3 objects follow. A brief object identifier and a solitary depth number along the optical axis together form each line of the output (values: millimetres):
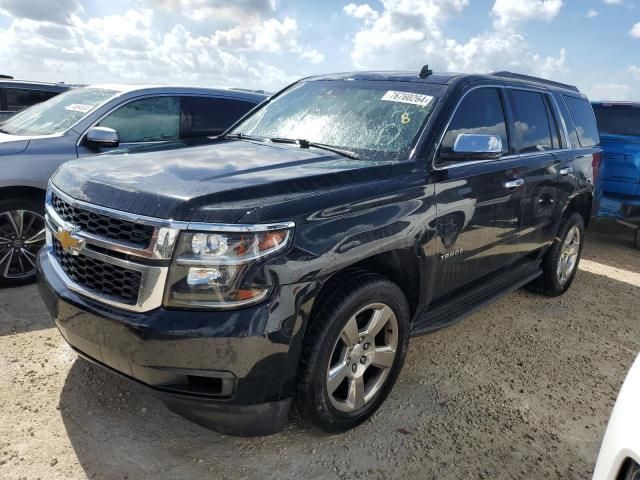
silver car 4297
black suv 2168
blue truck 7148
